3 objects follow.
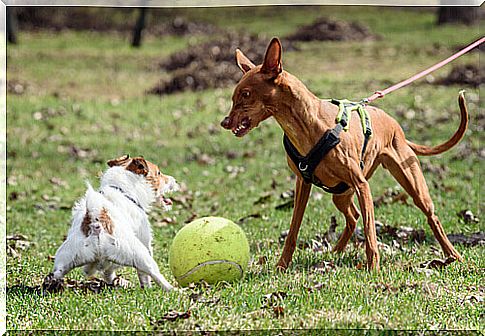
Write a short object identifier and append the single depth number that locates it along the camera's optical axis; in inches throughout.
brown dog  394.0
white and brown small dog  394.9
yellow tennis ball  413.1
